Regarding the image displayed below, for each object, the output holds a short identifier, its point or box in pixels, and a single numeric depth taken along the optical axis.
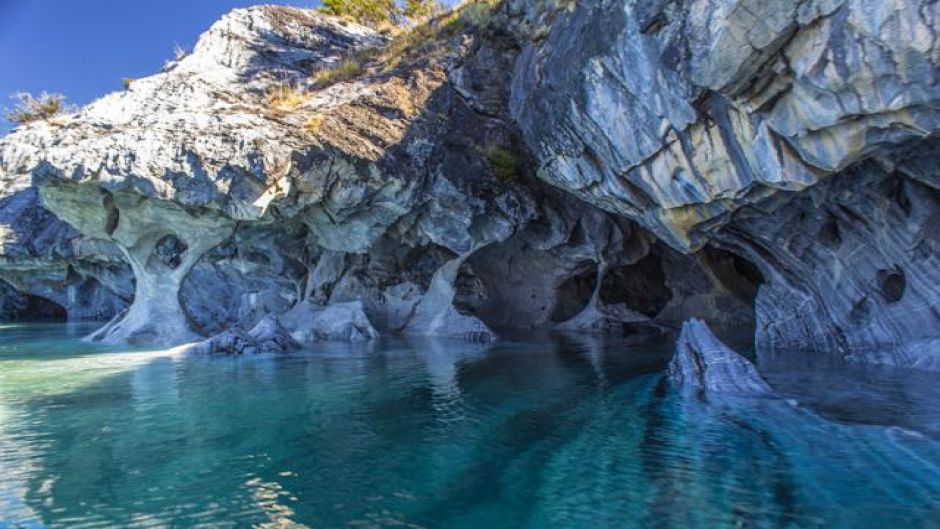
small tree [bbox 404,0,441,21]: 37.88
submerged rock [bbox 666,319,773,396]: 11.25
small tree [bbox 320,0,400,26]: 39.06
